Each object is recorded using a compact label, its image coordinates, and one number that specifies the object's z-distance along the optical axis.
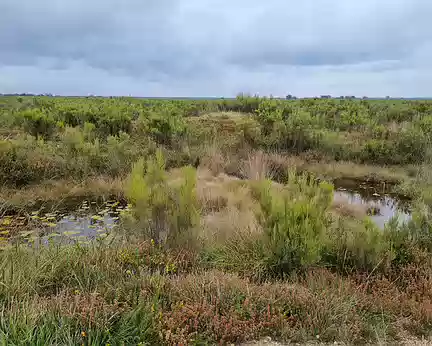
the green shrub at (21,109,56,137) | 15.88
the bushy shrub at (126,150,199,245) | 5.49
